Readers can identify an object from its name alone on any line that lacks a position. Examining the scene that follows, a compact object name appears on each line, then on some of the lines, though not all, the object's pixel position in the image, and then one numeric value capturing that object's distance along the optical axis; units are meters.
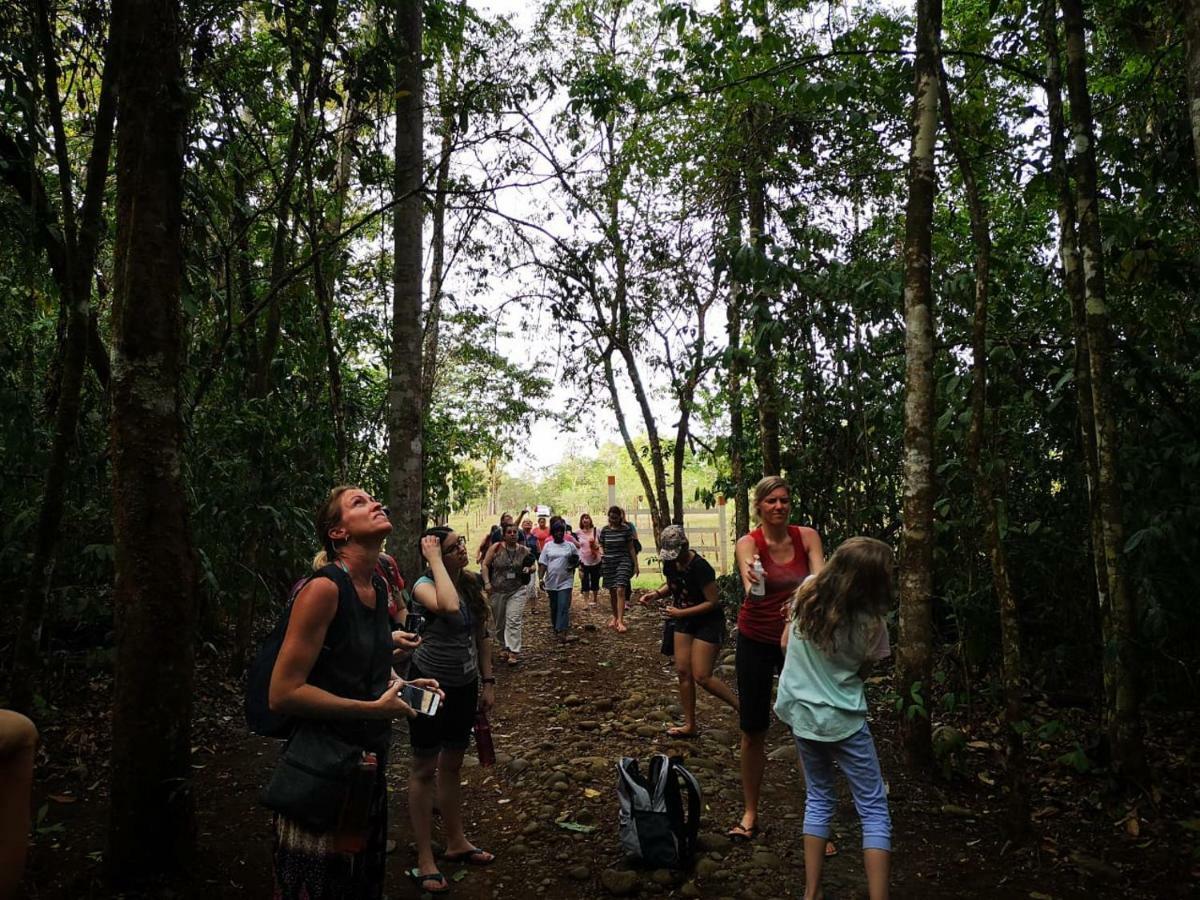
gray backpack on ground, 4.01
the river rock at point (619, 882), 3.88
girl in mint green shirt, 3.28
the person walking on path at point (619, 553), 11.39
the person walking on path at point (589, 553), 14.53
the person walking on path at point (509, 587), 9.83
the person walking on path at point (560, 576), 11.53
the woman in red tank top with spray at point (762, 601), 4.26
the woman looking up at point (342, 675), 2.42
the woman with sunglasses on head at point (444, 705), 3.91
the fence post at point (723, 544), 18.99
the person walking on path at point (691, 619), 5.70
